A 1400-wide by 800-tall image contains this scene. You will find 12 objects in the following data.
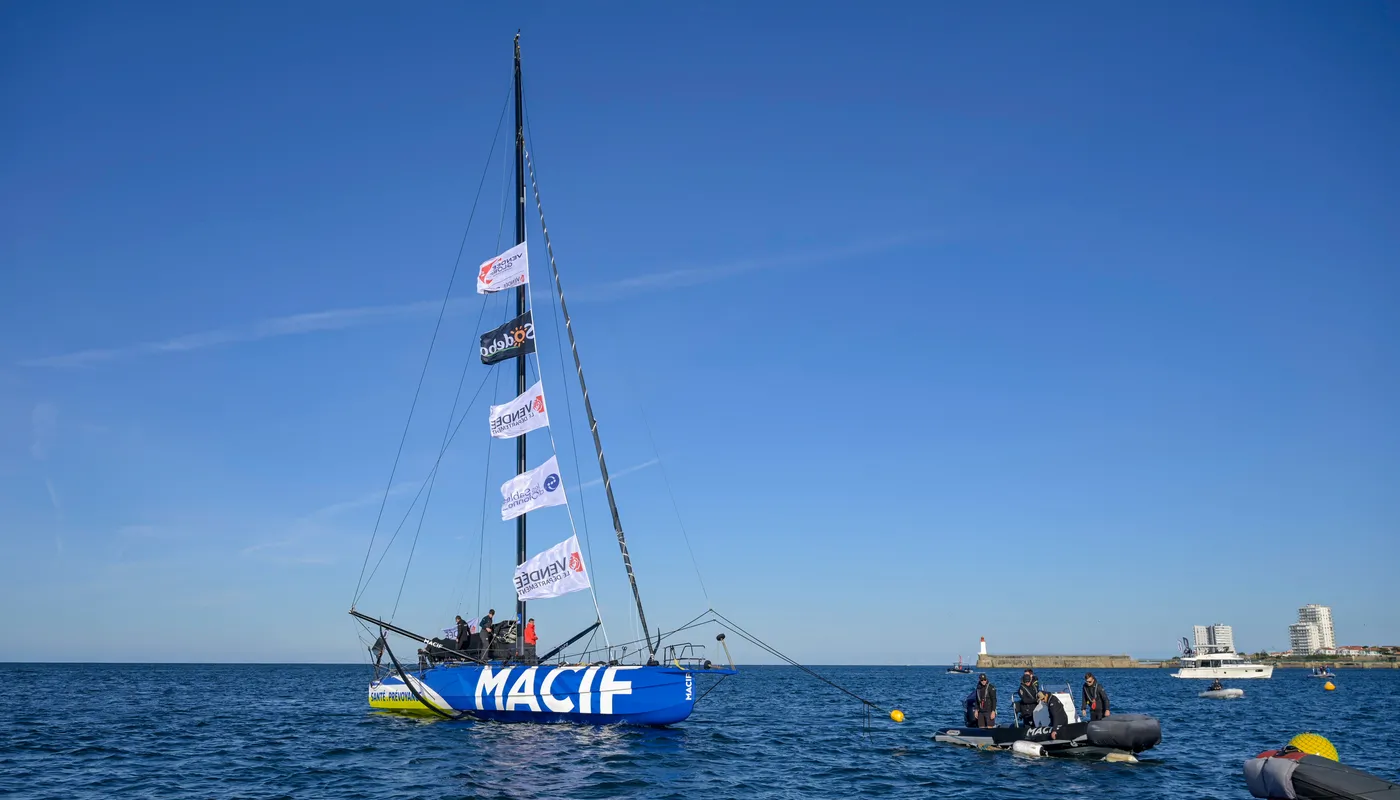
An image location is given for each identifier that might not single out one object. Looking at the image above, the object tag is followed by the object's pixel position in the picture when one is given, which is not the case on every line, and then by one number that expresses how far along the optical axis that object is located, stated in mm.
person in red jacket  32312
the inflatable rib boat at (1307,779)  14734
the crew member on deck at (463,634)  32969
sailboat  28938
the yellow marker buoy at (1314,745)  16703
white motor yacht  98000
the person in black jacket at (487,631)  32281
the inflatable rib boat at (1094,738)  26203
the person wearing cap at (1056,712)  26875
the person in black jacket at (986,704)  29859
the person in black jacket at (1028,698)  28070
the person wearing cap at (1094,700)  27641
